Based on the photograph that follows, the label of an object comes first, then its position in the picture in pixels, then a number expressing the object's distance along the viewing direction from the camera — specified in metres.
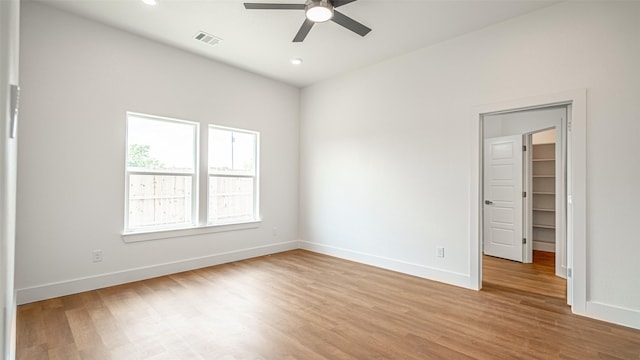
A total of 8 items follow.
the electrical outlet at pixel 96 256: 3.51
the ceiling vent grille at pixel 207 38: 3.78
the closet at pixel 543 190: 5.74
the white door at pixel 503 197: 4.97
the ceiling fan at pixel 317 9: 2.75
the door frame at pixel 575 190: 2.91
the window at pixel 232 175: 4.73
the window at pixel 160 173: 3.89
